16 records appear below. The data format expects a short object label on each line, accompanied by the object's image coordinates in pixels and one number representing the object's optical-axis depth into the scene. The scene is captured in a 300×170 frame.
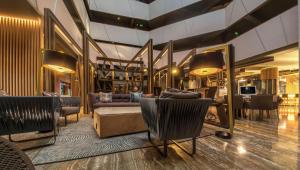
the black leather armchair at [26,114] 1.47
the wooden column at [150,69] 5.29
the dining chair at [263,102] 3.92
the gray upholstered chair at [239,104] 3.78
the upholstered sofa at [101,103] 3.41
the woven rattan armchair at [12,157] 0.40
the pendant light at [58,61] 2.43
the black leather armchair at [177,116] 1.33
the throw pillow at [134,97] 4.18
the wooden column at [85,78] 4.53
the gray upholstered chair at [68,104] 1.98
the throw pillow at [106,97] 3.81
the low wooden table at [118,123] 1.98
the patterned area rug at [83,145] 1.41
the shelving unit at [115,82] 5.83
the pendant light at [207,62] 2.18
